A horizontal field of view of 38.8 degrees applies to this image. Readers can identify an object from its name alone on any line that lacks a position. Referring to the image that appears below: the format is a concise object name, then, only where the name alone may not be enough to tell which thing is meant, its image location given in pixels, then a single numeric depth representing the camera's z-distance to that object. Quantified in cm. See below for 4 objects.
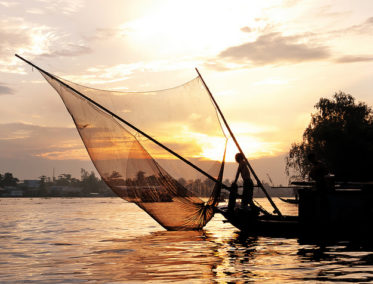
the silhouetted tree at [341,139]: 5119
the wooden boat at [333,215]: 1797
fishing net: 2098
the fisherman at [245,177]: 2059
